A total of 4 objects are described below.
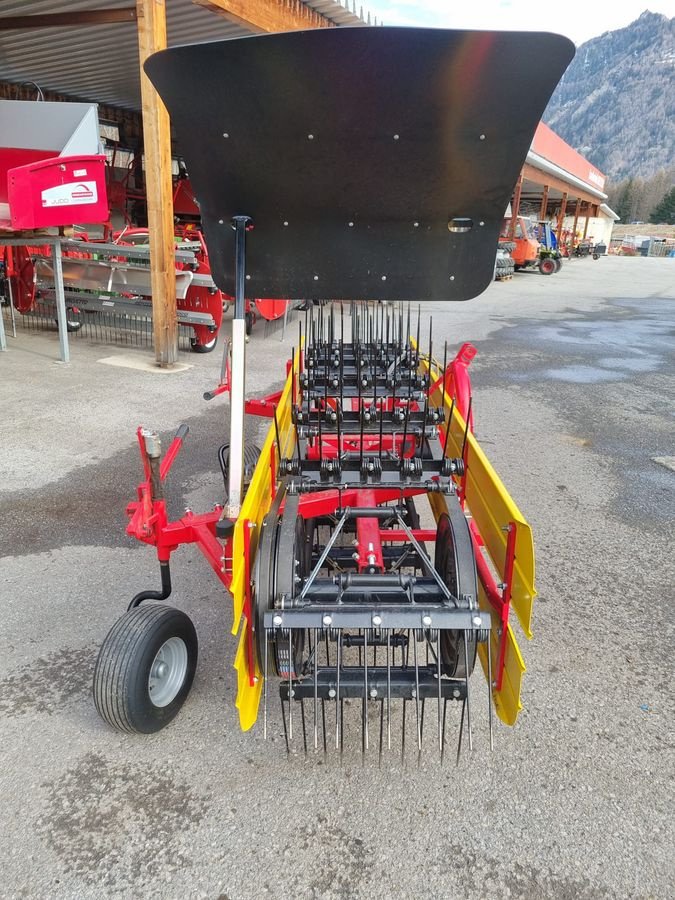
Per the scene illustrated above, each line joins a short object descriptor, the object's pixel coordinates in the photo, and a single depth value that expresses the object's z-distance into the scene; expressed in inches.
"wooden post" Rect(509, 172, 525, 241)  818.8
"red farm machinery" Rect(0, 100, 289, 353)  255.4
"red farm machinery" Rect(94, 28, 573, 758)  72.0
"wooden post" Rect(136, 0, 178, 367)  254.1
